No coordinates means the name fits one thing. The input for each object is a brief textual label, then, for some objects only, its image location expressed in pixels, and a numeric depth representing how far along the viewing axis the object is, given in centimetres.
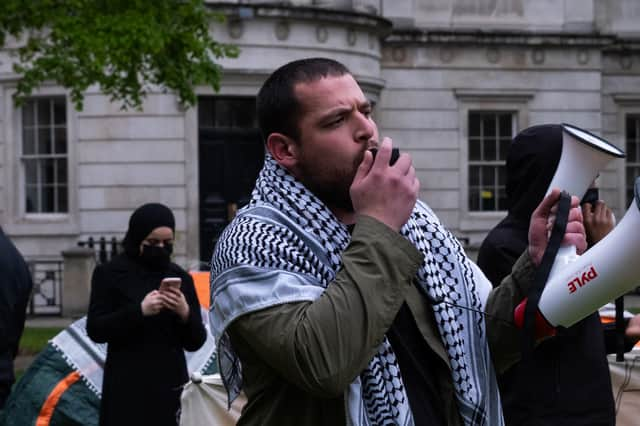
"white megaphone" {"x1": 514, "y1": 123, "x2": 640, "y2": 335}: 282
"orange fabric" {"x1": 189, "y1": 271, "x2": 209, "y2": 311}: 933
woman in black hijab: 654
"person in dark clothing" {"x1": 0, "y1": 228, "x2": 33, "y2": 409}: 482
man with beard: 256
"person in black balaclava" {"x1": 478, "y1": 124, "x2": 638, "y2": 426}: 394
